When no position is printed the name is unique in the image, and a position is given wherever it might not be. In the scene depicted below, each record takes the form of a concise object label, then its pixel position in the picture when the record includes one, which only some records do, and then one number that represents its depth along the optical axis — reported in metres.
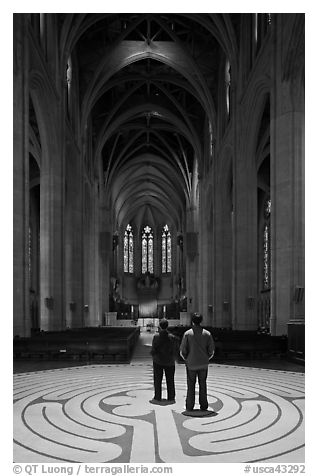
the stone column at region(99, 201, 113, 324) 43.84
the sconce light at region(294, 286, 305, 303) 16.44
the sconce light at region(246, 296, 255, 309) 23.62
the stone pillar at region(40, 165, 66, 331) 22.97
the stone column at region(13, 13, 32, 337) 16.31
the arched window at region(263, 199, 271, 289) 38.84
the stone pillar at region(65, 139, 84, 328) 30.08
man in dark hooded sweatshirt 8.42
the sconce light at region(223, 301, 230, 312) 29.41
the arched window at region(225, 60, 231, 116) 29.40
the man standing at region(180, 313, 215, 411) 7.56
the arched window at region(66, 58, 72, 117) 29.01
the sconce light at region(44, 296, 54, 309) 22.78
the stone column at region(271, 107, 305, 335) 16.88
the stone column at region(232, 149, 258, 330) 23.83
